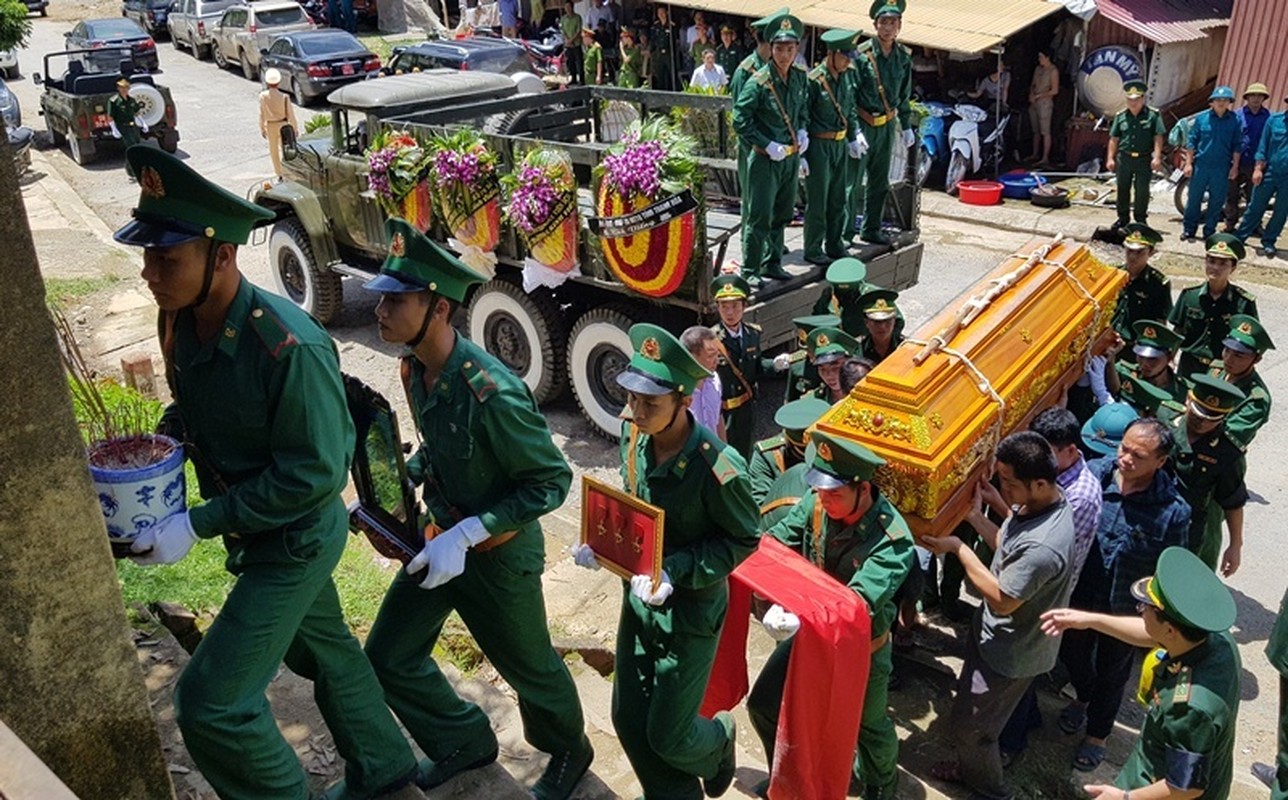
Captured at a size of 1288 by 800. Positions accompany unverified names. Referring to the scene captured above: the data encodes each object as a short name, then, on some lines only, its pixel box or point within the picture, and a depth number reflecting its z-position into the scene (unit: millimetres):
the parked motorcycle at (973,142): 14125
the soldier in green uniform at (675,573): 3766
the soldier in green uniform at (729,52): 17625
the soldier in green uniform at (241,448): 3211
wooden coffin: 4824
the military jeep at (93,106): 16953
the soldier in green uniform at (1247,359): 5594
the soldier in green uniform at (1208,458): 5105
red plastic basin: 13531
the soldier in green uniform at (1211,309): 6496
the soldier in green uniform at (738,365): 6340
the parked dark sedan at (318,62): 20219
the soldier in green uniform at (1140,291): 6754
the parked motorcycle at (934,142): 14180
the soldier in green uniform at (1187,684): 3379
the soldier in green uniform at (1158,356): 5930
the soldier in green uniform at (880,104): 8234
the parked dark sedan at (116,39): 22844
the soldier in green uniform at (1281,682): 3719
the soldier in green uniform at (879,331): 6191
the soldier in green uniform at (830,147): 7938
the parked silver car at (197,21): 25641
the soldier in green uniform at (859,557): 4117
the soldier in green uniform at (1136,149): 11922
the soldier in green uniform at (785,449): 5211
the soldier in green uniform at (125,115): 16328
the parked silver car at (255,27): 23422
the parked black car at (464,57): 18250
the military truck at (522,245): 7605
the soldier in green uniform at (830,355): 5688
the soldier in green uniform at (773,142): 7586
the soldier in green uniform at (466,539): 3646
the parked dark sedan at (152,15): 29031
